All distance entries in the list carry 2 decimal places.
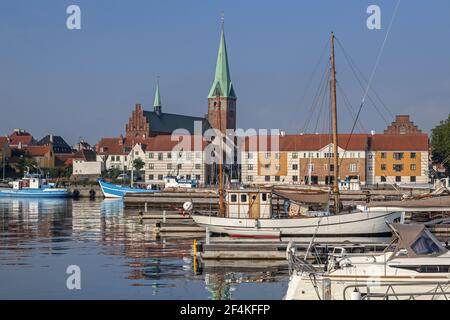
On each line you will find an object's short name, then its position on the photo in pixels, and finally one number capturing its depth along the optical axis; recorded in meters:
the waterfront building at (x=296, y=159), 133.00
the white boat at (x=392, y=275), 24.91
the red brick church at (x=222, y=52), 195.38
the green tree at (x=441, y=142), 135.50
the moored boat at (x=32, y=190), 132.38
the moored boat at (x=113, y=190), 128.15
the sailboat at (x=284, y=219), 49.28
